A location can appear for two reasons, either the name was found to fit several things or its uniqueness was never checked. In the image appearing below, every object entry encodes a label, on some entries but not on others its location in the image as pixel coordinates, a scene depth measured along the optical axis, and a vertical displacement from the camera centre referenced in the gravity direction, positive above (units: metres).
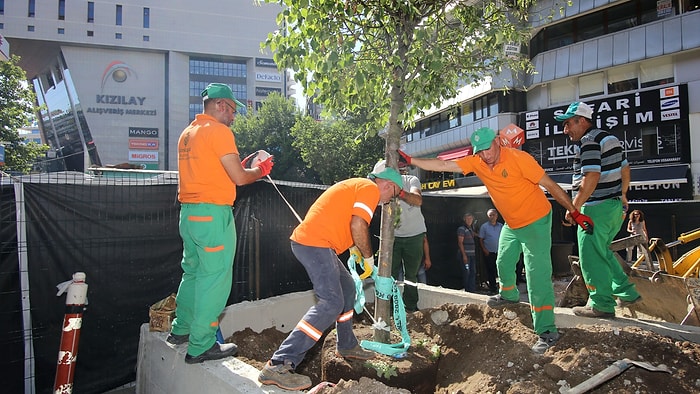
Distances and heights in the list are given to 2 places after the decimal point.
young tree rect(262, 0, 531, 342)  3.16 +1.25
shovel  2.43 -0.96
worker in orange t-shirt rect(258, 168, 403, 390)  2.84 -0.29
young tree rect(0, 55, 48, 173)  23.81 +5.29
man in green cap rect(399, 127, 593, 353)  3.29 +0.03
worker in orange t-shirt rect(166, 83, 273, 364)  3.01 -0.04
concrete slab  2.62 -1.10
